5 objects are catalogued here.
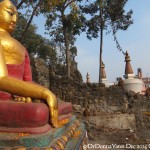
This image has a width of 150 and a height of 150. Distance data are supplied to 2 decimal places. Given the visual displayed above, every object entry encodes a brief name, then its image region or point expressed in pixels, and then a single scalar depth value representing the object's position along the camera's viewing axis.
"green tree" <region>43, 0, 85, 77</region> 10.40
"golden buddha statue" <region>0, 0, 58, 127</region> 1.83
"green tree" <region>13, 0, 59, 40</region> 7.26
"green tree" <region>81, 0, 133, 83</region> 11.82
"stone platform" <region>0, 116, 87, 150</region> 1.58
